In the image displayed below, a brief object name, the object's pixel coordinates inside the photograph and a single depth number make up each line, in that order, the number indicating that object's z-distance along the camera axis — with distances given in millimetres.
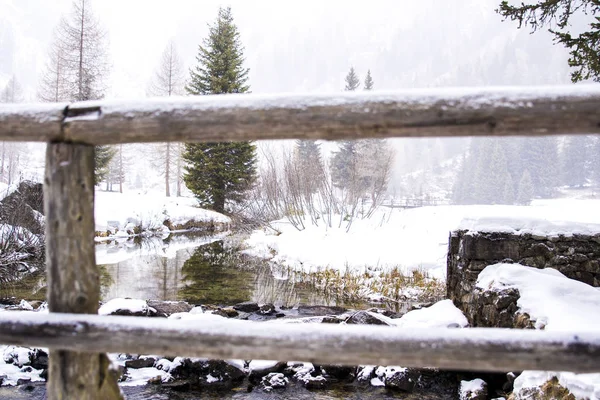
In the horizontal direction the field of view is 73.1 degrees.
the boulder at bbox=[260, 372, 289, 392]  4734
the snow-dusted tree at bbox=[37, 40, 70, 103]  28109
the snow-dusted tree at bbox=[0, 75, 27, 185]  38738
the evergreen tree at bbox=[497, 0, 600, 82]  6629
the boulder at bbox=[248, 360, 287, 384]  4924
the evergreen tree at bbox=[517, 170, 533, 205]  57281
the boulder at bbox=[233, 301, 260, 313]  7577
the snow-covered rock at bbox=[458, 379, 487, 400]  4371
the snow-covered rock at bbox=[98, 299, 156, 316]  5482
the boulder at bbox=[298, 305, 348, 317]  7426
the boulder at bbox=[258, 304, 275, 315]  7391
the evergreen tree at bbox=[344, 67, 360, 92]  39938
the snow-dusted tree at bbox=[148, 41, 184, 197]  34334
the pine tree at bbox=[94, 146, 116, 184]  27281
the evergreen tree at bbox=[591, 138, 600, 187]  59925
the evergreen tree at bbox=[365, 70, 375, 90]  39094
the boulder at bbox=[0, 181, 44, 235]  10633
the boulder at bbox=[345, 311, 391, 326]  5660
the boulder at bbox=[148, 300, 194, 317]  6685
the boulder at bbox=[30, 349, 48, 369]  4930
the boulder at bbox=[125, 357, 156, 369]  5062
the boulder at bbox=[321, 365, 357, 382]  4982
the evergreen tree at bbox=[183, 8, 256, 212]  25688
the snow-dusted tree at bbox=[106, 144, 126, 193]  45612
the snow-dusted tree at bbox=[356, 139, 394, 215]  17102
